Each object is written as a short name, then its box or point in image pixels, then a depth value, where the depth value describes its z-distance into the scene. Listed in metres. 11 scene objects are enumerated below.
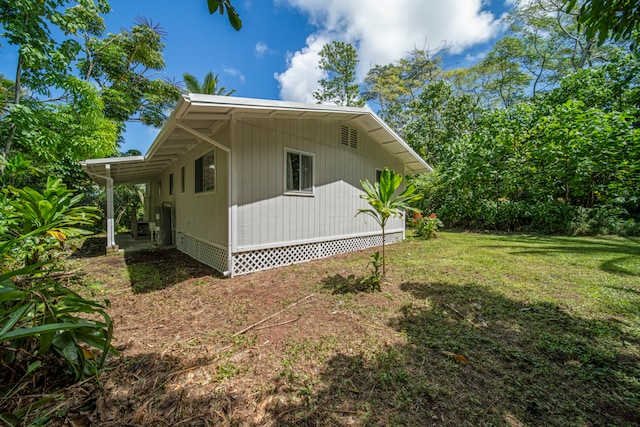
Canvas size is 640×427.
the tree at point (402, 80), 23.02
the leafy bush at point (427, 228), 10.38
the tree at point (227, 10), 1.61
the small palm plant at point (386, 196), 4.82
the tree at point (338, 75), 22.06
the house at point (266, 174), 5.41
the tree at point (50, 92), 7.46
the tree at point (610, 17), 2.14
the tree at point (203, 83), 18.59
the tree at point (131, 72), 12.98
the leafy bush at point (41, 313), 1.82
